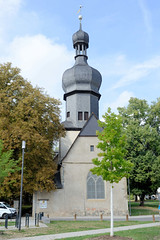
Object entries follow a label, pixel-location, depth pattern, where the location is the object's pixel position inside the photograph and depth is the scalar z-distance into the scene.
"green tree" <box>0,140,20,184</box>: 15.49
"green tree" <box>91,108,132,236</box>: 13.10
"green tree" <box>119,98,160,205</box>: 33.88
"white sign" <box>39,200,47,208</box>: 26.80
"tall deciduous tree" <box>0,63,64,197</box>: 23.98
